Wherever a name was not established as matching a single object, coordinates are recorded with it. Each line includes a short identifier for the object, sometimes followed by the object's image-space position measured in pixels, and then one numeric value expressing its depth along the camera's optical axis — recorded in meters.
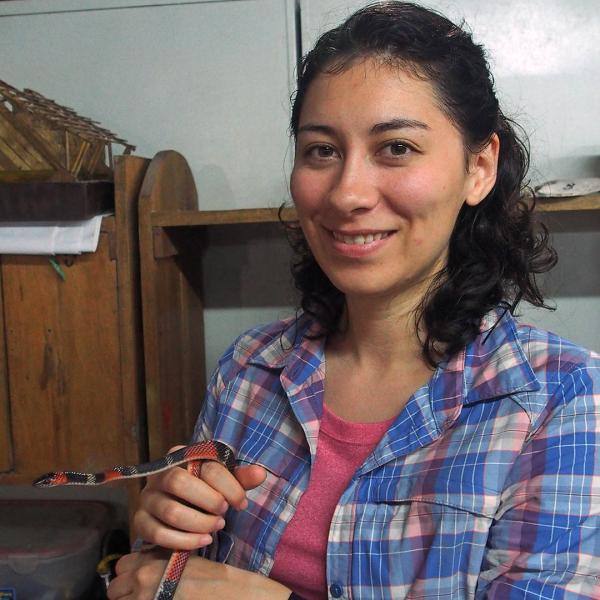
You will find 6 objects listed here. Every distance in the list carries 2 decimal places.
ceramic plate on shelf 1.51
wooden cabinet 1.54
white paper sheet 1.50
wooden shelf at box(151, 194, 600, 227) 1.52
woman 0.87
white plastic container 1.75
